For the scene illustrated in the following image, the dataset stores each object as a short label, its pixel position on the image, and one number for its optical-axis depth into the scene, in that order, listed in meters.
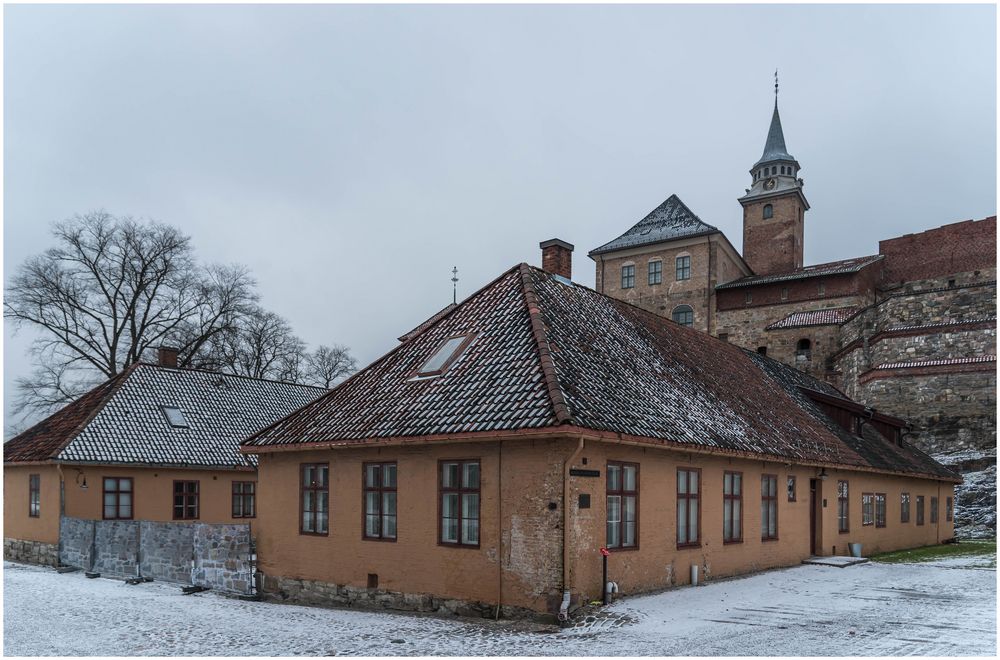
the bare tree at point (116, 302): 34.09
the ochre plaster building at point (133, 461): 22.14
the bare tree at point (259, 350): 40.84
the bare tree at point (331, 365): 54.28
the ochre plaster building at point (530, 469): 12.16
